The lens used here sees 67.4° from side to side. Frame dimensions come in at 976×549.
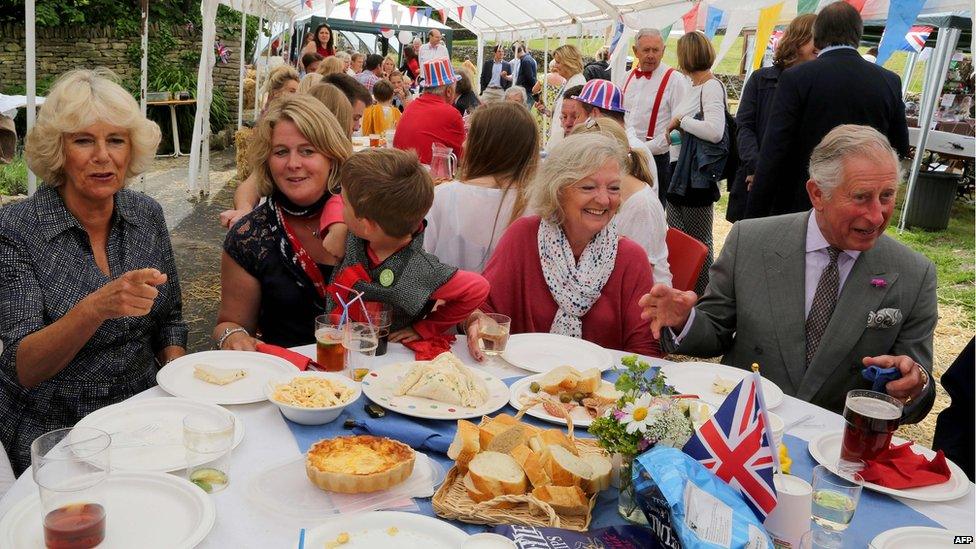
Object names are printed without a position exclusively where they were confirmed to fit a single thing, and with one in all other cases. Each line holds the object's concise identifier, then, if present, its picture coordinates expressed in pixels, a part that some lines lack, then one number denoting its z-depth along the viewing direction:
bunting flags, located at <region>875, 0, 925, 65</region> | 5.46
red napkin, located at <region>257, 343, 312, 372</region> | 2.35
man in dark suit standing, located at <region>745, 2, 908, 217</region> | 4.57
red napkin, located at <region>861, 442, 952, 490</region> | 1.77
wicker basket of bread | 1.51
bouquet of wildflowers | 1.45
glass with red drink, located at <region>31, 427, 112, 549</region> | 1.34
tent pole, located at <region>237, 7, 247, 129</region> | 11.80
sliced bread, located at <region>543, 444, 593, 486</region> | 1.56
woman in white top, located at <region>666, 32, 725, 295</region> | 6.36
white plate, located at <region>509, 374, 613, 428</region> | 2.01
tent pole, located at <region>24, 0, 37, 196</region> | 4.29
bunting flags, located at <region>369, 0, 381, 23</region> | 23.28
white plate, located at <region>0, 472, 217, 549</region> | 1.39
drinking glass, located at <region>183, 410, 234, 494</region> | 1.61
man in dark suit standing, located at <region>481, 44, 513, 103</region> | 20.14
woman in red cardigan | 3.00
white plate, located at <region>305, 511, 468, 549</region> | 1.43
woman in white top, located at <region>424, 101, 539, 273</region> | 3.84
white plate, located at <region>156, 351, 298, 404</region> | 2.04
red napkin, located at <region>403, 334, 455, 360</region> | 2.45
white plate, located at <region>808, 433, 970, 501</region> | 1.74
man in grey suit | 2.56
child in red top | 2.47
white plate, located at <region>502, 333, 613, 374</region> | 2.48
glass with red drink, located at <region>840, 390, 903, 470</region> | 1.79
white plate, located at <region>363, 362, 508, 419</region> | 2.01
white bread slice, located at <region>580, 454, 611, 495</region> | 1.58
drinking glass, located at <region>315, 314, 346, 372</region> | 2.27
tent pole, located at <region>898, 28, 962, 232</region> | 8.72
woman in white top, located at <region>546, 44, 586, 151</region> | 9.43
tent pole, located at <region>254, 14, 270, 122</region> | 12.90
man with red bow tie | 7.22
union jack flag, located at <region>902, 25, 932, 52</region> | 12.62
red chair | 3.70
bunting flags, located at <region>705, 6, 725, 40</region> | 8.02
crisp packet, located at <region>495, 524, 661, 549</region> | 1.37
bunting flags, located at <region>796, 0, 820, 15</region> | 6.46
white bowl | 1.88
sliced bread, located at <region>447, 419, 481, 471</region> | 1.65
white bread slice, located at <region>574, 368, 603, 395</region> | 2.15
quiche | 1.56
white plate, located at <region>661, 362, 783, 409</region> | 2.23
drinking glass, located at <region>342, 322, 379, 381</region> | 2.22
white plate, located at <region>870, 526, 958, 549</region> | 1.53
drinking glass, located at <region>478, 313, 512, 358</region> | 2.42
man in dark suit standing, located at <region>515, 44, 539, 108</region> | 18.08
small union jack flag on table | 1.35
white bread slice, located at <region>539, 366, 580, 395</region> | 2.15
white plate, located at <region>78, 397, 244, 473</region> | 1.69
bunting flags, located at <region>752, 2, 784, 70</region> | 7.32
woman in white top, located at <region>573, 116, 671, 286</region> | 3.82
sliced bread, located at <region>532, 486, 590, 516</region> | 1.51
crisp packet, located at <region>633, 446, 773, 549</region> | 1.20
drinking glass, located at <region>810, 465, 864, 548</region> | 1.54
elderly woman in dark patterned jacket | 2.36
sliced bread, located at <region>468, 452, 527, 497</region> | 1.53
